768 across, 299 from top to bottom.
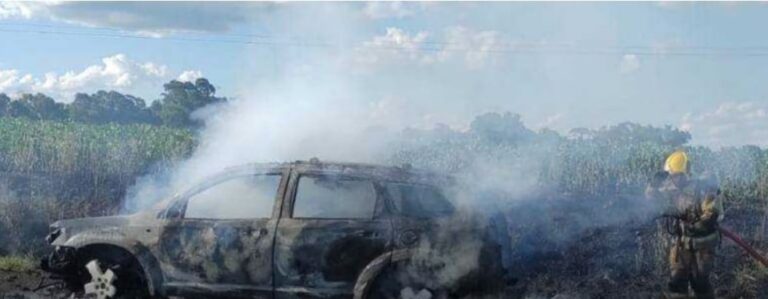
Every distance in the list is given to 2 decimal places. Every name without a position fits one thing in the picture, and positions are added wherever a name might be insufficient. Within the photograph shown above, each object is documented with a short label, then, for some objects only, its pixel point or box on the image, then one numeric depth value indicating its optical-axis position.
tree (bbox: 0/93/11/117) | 44.22
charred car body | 6.47
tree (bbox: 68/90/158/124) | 39.47
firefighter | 6.96
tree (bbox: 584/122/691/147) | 20.15
